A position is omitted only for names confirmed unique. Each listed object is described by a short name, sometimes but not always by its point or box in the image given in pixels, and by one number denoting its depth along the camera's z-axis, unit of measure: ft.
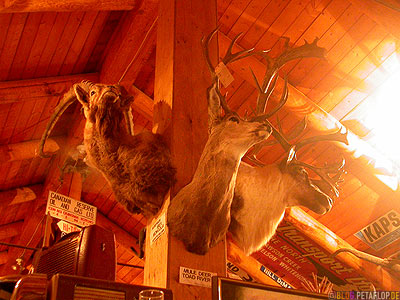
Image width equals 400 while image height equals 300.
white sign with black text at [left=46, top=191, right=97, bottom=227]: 11.43
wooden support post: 5.77
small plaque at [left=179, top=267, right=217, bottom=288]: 5.64
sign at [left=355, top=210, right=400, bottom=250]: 12.89
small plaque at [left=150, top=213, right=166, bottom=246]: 6.04
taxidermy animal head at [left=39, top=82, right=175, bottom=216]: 6.25
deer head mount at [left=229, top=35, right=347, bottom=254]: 6.17
